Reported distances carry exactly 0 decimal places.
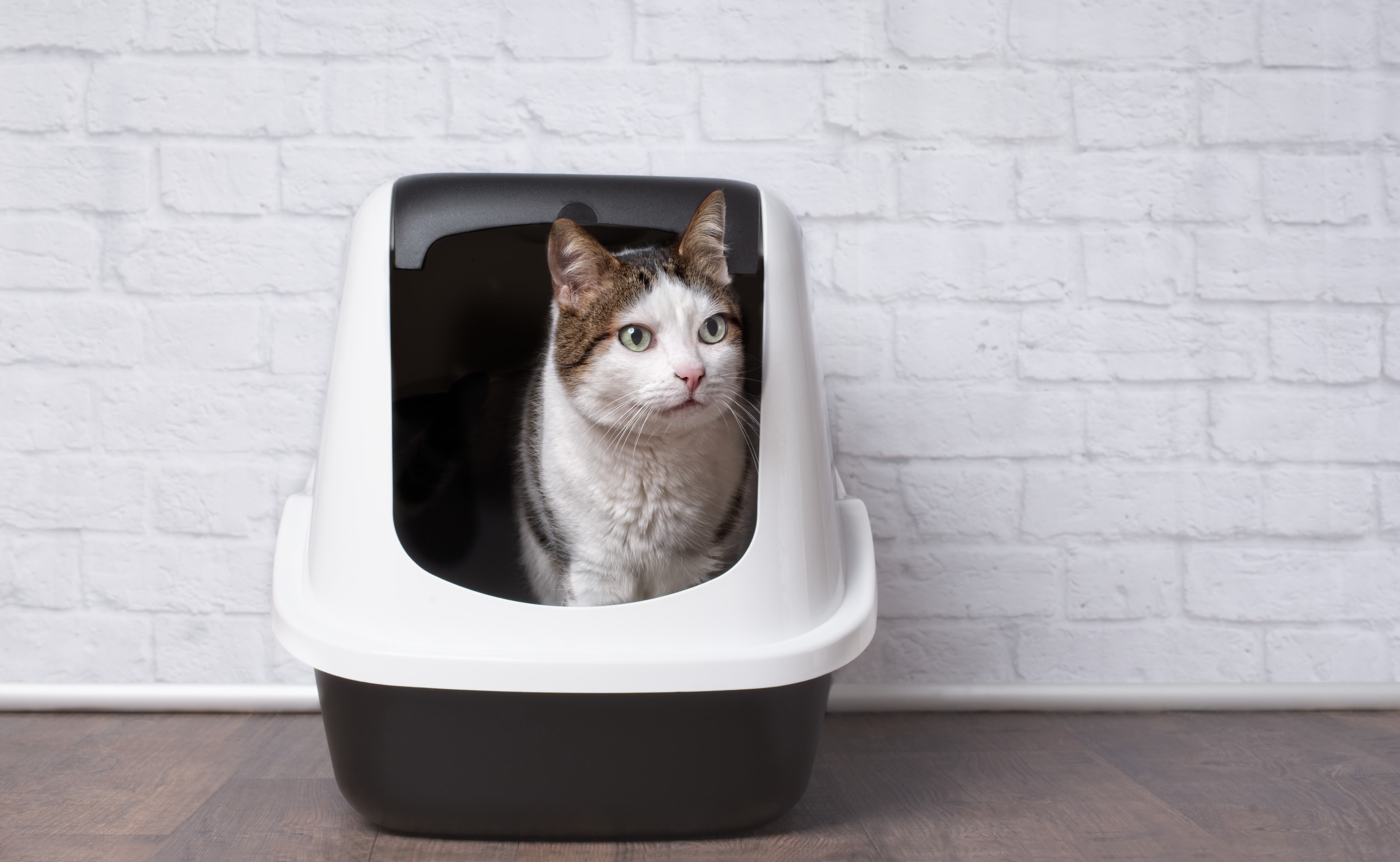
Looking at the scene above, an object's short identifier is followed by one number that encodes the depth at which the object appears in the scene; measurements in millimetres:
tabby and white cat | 764
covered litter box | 714
